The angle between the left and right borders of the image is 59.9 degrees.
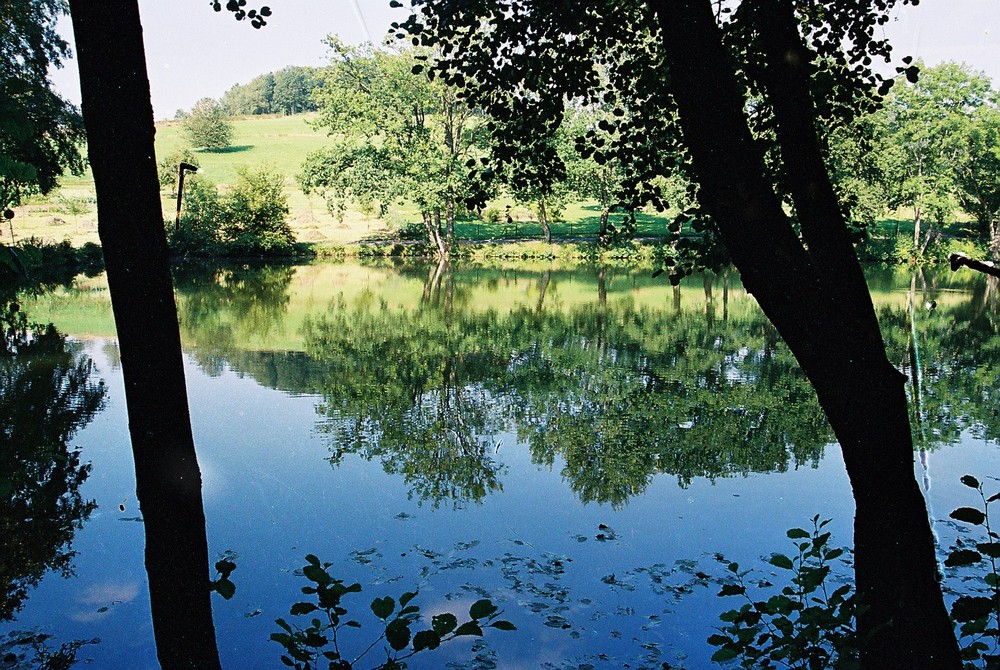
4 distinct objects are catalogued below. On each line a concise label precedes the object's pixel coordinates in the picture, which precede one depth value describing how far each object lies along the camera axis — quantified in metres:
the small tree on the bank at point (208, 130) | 62.25
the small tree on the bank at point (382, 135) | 39.19
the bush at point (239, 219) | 42.31
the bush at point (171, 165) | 42.03
